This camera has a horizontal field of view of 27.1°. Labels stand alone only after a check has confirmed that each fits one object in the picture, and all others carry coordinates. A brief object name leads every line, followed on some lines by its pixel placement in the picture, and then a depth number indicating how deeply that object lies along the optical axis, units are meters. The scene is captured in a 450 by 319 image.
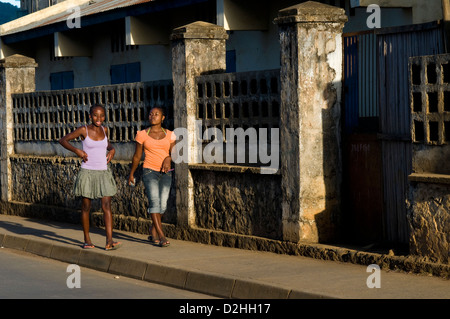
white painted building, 14.44
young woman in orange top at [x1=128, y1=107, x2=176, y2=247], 11.27
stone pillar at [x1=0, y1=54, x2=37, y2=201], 16.44
